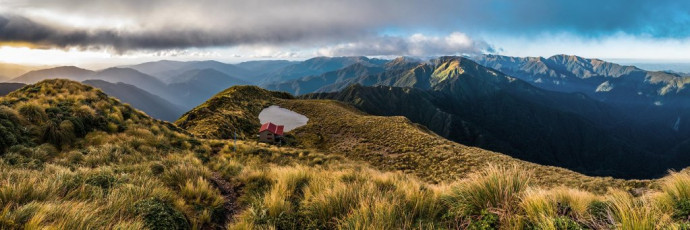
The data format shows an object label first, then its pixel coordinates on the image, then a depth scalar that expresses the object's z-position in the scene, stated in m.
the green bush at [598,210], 4.01
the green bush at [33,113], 11.62
